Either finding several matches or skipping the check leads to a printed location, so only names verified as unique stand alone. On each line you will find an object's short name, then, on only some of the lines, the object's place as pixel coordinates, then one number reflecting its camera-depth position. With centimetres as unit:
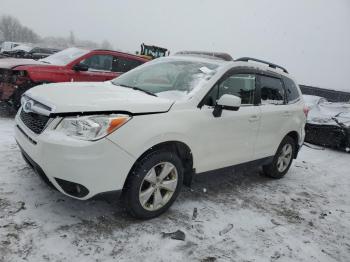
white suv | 317
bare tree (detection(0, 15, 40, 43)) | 11571
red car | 700
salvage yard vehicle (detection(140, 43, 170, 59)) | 1586
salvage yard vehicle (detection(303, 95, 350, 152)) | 940
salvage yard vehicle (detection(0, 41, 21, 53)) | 2725
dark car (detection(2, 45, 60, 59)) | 1454
